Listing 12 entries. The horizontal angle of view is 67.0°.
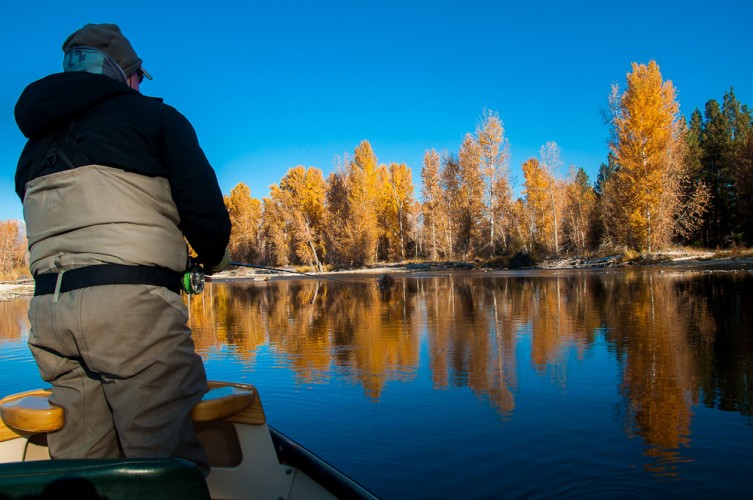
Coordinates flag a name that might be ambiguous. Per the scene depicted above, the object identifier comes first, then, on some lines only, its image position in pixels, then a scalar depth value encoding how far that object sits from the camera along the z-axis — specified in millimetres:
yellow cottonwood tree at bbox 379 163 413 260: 59438
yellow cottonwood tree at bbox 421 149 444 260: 56000
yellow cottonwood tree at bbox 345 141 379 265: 53750
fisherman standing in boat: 1959
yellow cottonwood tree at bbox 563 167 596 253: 58047
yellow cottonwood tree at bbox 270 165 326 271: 59688
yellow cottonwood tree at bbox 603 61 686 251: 32844
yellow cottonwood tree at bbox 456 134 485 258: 44969
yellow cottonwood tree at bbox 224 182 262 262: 74875
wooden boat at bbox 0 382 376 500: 2246
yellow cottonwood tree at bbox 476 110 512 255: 43750
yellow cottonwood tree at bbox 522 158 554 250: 53000
